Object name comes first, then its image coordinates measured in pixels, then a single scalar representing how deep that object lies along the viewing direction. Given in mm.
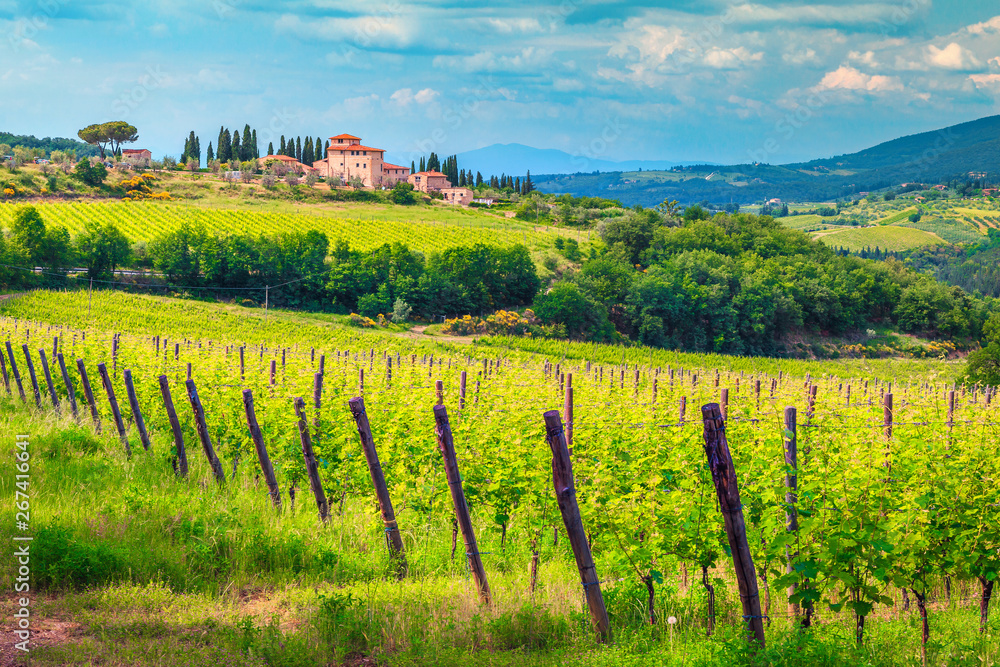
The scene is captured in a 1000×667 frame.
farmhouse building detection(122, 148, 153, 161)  199450
